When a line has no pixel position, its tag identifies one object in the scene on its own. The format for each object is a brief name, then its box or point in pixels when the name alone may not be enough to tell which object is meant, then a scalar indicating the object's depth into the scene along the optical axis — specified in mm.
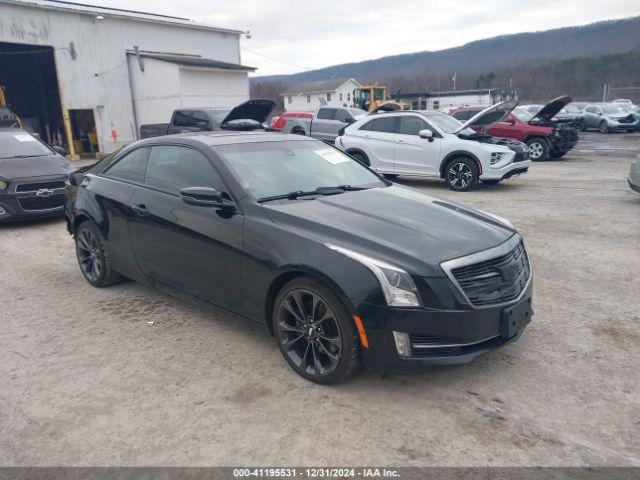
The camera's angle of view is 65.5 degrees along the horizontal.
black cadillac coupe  2977
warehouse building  21109
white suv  10453
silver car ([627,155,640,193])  8523
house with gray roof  73938
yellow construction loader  37588
